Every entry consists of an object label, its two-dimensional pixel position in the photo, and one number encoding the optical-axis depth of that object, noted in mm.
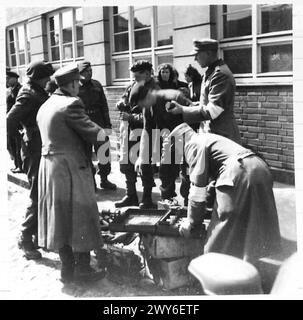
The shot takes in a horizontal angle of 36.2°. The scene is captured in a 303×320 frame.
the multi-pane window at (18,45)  11172
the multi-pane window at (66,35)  9492
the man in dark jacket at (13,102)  8211
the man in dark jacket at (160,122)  5547
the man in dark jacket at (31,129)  4621
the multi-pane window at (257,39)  6090
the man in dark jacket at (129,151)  5812
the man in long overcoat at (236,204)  3652
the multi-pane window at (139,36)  7805
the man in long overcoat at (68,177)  3973
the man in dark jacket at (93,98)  6582
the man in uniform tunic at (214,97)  4559
